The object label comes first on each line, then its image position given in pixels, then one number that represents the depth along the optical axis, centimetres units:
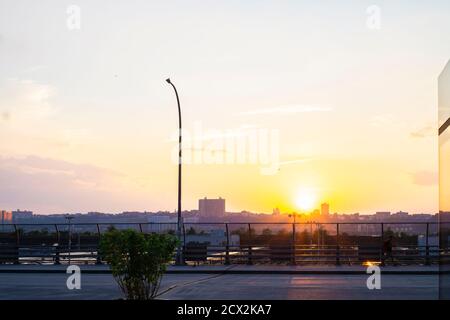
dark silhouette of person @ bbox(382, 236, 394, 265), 3788
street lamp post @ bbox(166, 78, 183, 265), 3881
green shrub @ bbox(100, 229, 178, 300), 1738
